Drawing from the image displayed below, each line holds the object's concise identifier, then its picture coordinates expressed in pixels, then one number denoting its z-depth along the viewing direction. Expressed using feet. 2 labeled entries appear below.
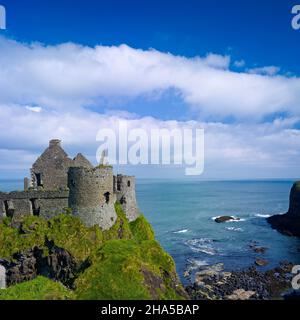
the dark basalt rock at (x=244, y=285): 161.07
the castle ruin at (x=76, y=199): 101.96
